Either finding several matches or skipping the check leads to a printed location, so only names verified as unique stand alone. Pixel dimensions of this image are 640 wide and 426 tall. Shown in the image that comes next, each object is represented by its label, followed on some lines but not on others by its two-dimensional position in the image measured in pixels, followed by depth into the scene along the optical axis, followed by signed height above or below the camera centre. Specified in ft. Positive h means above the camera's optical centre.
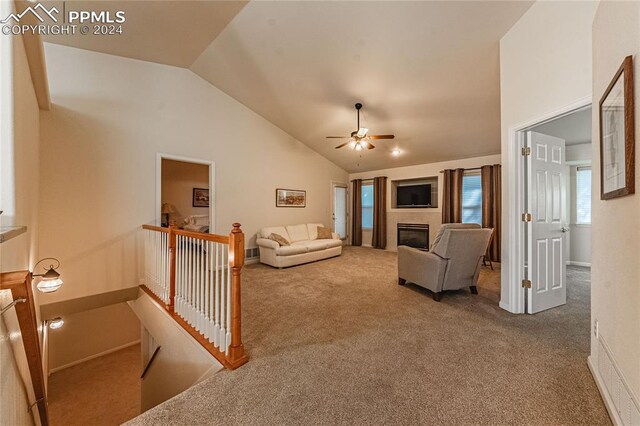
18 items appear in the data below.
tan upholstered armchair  9.88 -1.86
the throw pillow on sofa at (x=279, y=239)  16.61 -1.68
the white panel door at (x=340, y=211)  24.66 +0.33
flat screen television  20.42 +1.58
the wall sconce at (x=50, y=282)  7.31 -2.03
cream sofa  15.84 -2.20
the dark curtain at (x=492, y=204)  16.28 +0.68
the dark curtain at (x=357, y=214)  24.35 +0.02
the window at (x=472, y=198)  17.93 +1.19
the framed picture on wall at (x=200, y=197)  22.31 +1.56
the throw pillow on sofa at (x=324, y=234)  20.03 -1.59
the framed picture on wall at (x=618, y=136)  3.90 +1.39
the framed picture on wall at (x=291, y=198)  18.99 +1.32
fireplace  20.35 -1.74
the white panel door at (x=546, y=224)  8.73 -0.34
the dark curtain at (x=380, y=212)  22.63 +0.21
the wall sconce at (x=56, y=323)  8.93 -3.93
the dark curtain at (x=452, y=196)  18.08 +1.36
